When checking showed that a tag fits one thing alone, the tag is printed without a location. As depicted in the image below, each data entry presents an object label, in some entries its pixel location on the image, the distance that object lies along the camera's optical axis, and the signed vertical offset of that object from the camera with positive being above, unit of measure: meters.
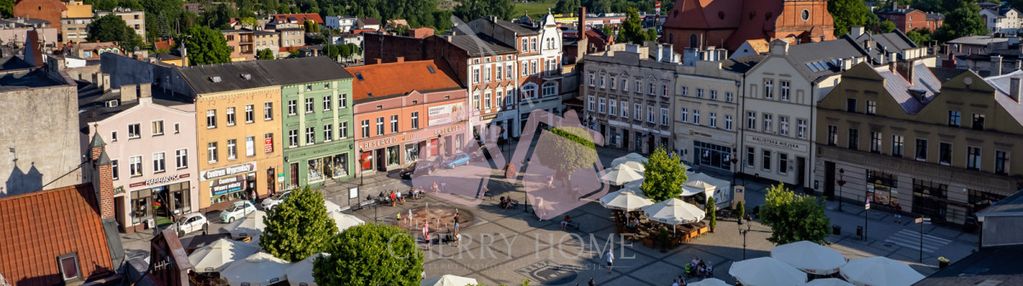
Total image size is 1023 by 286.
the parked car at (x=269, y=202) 50.88 -9.70
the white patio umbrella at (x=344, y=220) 42.91 -9.02
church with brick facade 84.62 +0.67
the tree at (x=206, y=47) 114.97 -2.40
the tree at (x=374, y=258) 28.83 -7.23
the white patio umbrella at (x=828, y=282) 33.09 -9.12
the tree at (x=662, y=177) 46.75 -7.54
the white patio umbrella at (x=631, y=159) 55.91 -8.00
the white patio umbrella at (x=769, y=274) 34.47 -9.25
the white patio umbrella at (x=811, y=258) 35.78 -8.99
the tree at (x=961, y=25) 118.31 +0.56
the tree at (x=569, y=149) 51.84 -6.82
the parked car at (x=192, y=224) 47.38 -10.13
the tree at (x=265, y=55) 125.40 -3.63
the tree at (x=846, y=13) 106.62 +1.88
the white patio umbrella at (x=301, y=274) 34.53 -9.20
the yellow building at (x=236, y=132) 51.41 -5.93
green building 55.84 -5.77
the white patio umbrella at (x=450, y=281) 31.89 -8.78
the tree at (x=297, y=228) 34.84 -7.70
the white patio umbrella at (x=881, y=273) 33.28 -8.93
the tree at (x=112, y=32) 146.12 -0.61
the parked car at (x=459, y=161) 62.64 -9.10
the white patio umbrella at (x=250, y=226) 42.25 -9.12
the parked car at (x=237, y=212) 49.62 -9.97
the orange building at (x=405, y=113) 60.72 -5.82
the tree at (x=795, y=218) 38.34 -7.95
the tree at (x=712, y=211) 46.75 -9.25
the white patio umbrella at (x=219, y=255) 36.06 -8.98
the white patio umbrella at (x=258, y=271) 34.41 -9.13
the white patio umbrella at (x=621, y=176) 52.25 -8.40
